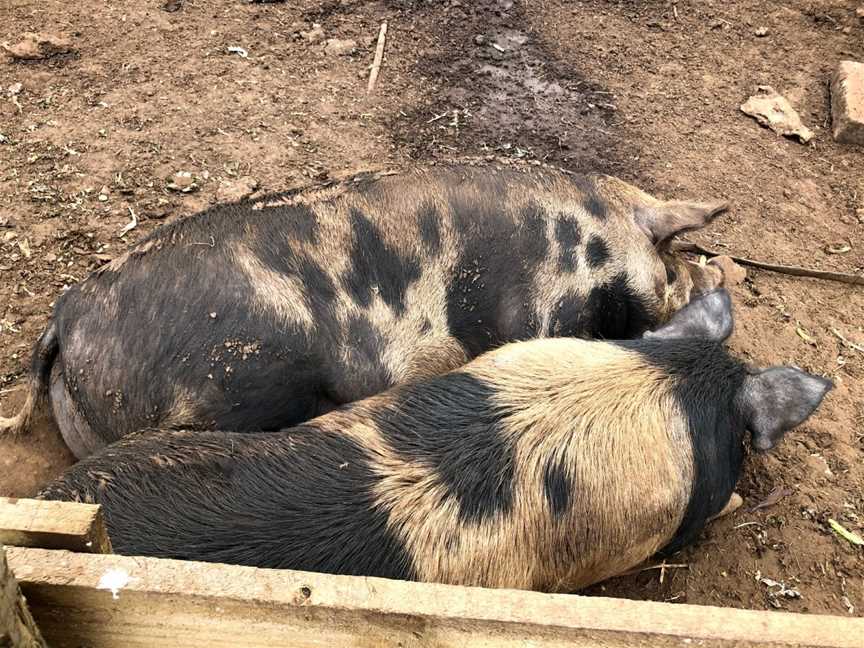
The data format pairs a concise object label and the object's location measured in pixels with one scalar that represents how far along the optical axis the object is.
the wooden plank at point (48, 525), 1.17
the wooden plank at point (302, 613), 1.15
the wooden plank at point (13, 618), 0.90
